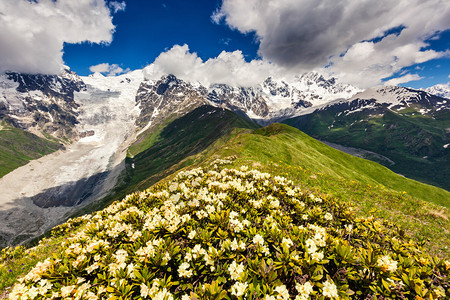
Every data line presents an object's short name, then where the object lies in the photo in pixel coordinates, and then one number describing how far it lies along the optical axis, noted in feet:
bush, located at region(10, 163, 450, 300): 17.03
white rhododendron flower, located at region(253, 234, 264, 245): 21.18
